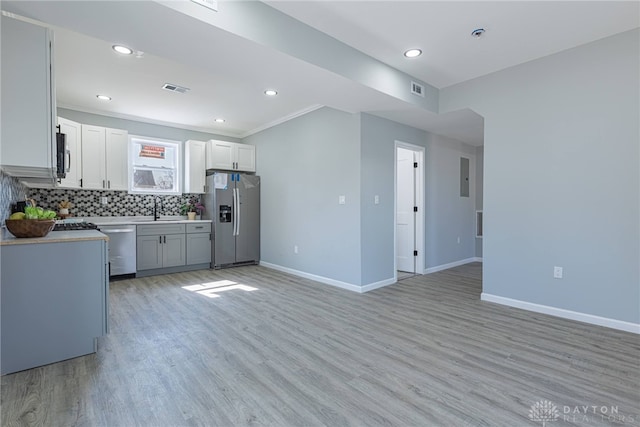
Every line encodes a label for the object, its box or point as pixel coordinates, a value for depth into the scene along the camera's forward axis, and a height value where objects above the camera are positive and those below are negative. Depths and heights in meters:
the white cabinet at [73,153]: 4.38 +0.82
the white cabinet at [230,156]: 5.71 +1.01
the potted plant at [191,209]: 5.77 +0.01
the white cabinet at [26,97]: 2.02 +0.75
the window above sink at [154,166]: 5.43 +0.79
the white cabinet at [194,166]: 5.66 +0.81
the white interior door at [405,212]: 5.21 -0.03
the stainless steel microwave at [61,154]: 2.96 +0.56
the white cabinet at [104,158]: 4.70 +0.80
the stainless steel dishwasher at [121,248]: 4.64 -0.58
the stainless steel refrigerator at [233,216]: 5.52 -0.11
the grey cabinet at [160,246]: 4.91 -0.59
